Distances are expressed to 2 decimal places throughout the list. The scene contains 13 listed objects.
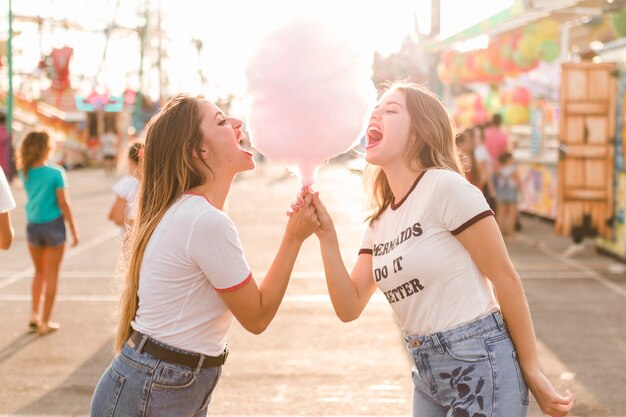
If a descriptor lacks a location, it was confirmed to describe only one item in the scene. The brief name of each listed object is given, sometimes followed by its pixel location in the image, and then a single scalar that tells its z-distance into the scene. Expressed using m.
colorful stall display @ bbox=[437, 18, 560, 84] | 14.80
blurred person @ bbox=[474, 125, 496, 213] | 11.39
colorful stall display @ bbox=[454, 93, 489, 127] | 21.05
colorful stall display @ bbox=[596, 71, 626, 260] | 10.96
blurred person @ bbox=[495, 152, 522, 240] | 13.64
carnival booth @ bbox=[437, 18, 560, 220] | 15.11
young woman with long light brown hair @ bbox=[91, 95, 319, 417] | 2.65
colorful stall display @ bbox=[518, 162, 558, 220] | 15.76
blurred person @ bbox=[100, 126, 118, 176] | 34.22
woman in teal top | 7.28
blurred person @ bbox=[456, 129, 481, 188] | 9.51
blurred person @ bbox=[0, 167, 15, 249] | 4.53
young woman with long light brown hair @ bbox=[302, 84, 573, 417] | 2.70
